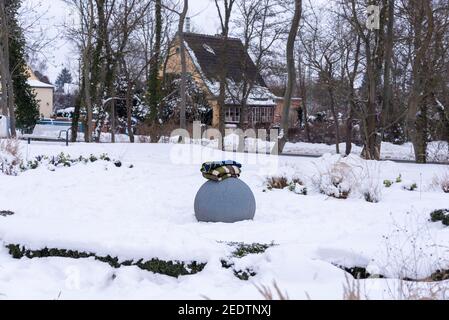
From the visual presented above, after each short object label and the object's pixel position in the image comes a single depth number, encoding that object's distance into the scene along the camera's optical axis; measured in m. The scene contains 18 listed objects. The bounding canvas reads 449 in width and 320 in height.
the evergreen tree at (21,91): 28.91
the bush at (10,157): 12.10
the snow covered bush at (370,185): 10.39
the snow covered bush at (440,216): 7.94
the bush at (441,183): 11.50
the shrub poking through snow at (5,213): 8.20
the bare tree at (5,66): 20.41
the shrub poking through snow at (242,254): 5.65
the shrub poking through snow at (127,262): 5.77
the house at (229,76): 35.75
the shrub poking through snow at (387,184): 11.55
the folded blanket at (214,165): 8.78
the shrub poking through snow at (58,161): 12.49
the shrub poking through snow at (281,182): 11.33
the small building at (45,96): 63.25
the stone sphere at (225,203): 8.50
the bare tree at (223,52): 25.06
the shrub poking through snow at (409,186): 11.45
